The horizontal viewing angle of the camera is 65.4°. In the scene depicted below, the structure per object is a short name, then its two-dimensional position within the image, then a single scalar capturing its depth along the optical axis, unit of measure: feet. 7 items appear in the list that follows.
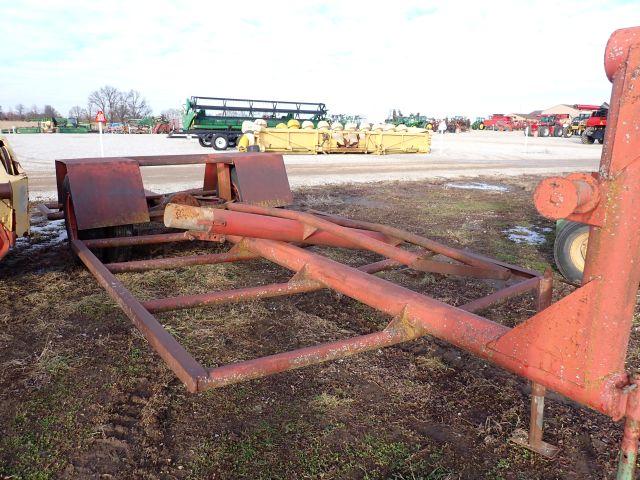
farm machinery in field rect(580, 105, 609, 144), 92.73
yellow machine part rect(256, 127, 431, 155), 61.72
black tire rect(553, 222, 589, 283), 15.07
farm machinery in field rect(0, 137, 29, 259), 11.41
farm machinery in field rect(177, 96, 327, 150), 69.21
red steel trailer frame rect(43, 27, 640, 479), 4.62
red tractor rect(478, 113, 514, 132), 186.50
